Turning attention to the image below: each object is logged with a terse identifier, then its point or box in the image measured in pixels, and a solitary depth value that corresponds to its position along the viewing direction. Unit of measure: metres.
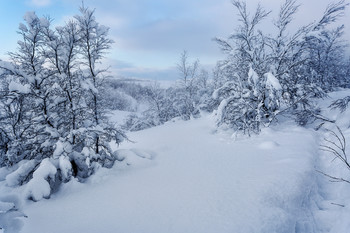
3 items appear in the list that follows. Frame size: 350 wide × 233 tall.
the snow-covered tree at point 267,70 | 8.03
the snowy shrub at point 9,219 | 1.36
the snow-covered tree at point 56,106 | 4.75
